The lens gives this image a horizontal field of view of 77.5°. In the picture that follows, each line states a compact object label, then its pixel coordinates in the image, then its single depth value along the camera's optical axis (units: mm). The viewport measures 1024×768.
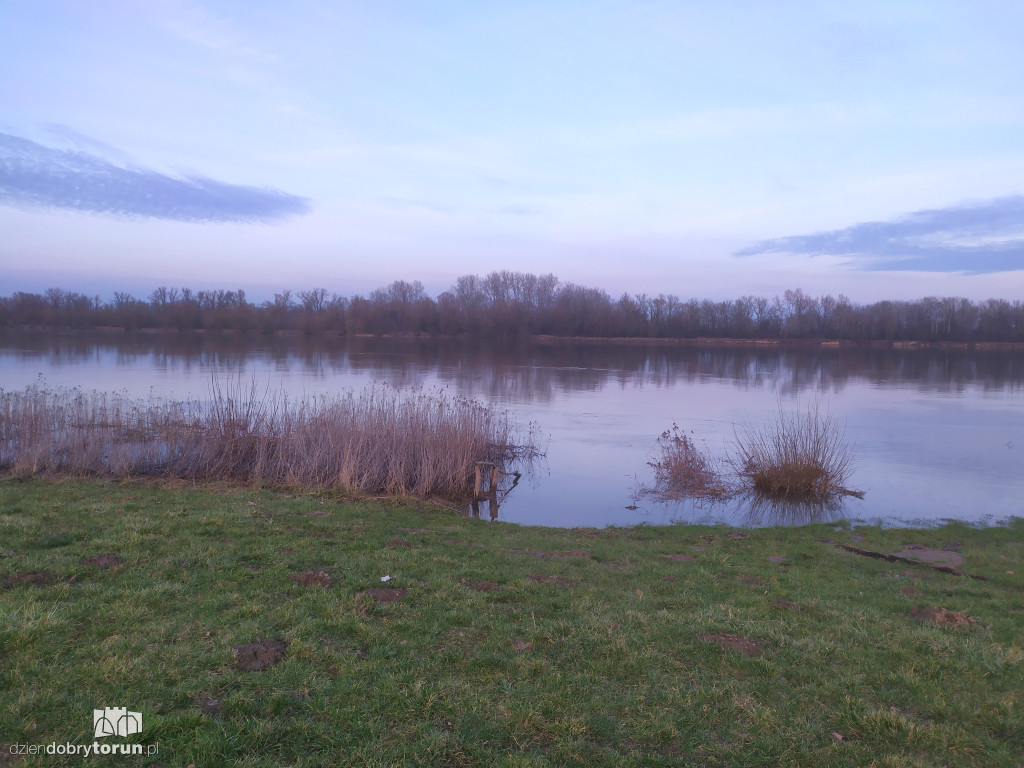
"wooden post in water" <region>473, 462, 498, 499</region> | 13773
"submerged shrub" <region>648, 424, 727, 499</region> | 14897
